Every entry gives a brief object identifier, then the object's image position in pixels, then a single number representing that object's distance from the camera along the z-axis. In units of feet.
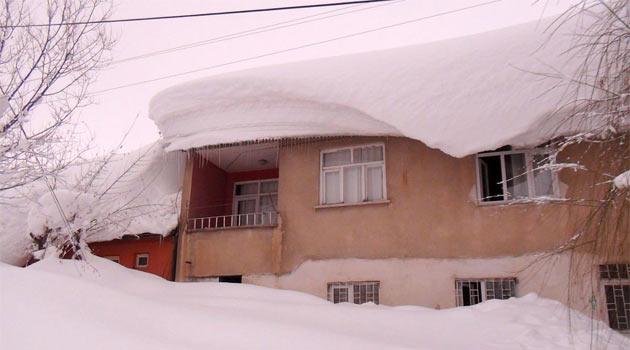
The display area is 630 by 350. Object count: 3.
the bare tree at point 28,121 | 28.30
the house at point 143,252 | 43.83
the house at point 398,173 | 31.58
